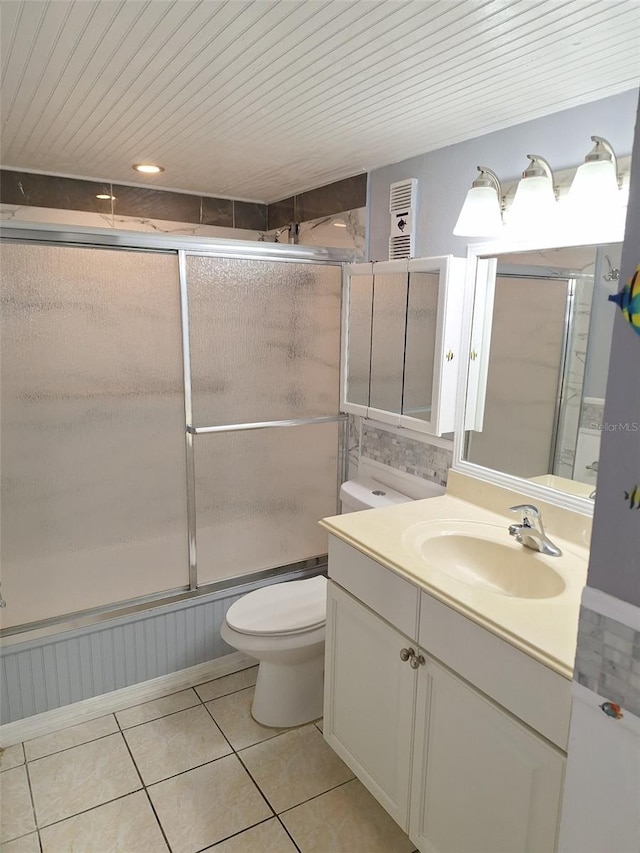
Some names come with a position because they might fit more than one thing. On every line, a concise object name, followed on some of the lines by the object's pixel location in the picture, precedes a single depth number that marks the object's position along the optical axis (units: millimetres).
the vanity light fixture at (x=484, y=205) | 1682
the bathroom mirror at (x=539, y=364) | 1553
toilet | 1972
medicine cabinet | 1905
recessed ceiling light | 2359
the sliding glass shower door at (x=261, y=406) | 2193
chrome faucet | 1559
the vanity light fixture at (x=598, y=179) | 1403
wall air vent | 2068
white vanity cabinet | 1146
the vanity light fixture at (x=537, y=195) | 1545
